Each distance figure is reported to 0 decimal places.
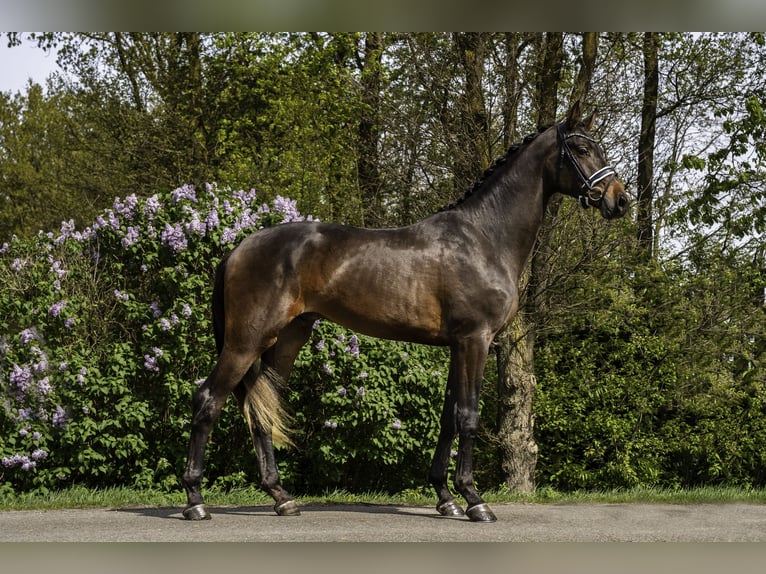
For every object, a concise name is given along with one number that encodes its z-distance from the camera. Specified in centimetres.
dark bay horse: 659
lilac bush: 891
